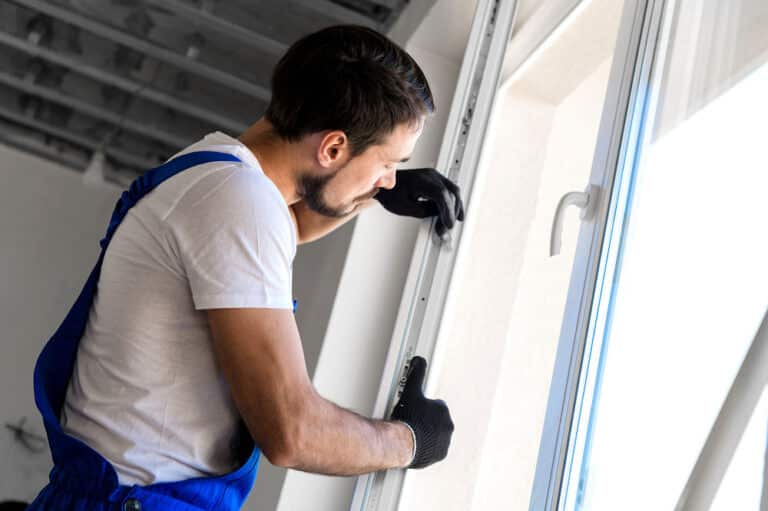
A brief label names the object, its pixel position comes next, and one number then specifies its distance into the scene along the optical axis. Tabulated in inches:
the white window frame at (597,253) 60.9
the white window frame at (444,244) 79.4
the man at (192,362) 56.5
